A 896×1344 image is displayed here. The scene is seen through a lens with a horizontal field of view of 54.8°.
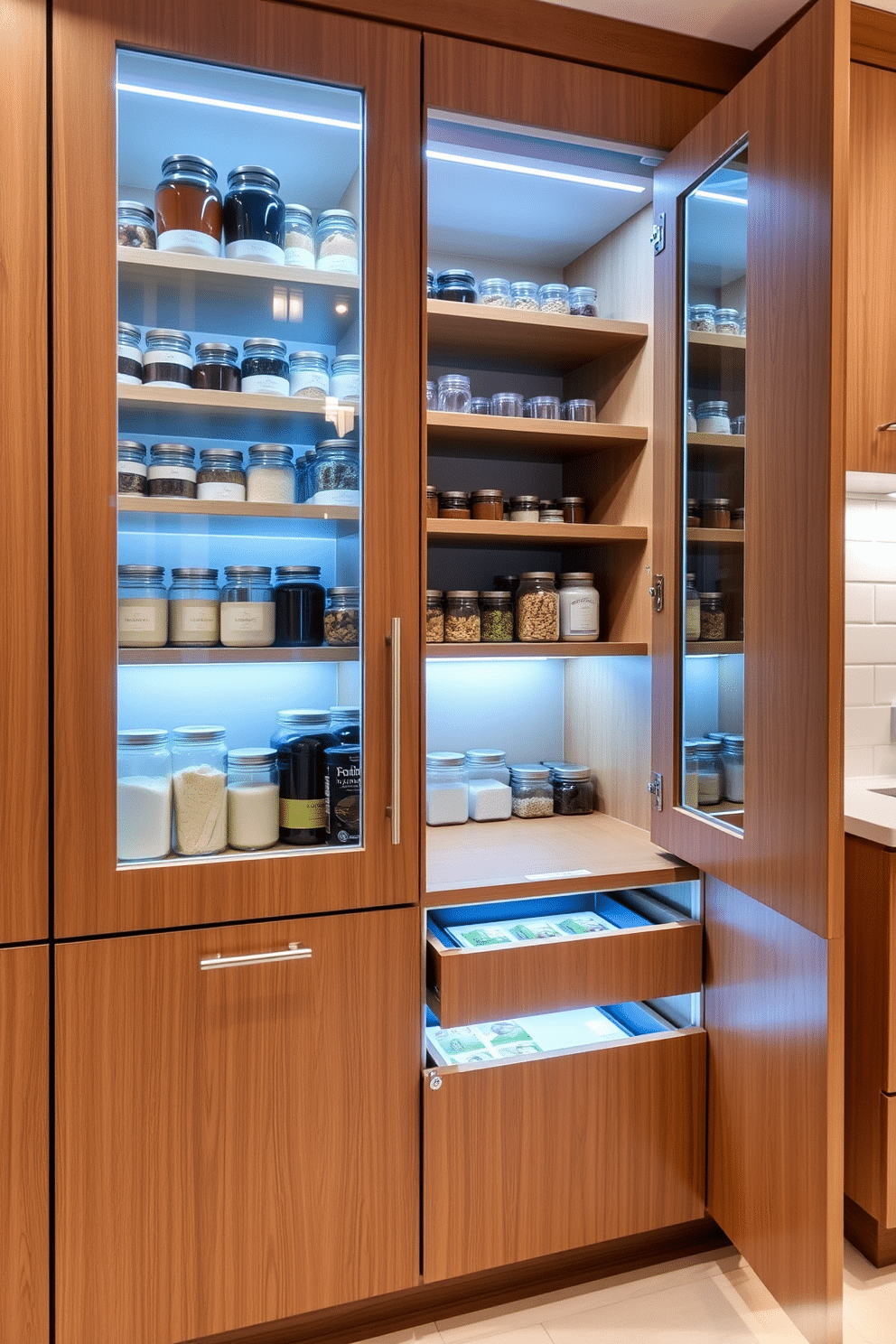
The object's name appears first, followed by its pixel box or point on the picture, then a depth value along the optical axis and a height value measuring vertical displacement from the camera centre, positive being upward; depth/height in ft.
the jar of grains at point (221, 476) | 4.77 +1.03
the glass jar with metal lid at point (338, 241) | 4.83 +2.36
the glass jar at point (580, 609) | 6.44 +0.40
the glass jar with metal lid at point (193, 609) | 4.70 +0.28
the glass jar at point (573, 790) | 6.95 -1.04
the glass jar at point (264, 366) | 4.86 +1.66
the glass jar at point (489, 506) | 6.19 +1.12
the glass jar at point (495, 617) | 6.30 +0.32
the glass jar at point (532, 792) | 6.90 -1.05
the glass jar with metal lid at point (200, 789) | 4.72 -0.71
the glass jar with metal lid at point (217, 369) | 4.75 +1.62
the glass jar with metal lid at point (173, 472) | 4.61 +1.01
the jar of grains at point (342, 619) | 4.88 +0.24
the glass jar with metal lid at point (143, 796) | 4.52 -0.72
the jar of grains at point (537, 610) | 6.35 +0.38
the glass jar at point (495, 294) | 6.16 +2.63
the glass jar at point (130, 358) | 4.46 +1.57
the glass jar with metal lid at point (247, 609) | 4.81 +0.29
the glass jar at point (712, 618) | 5.14 +0.27
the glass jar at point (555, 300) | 6.21 +2.61
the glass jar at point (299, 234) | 4.89 +2.42
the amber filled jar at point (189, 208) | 4.63 +2.46
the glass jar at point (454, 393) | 6.09 +1.89
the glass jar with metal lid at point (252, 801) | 4.83 -0.79
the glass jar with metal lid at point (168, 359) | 4.60 +1.62
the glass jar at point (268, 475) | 4.88 +1.05
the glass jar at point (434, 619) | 6.13 +0.30
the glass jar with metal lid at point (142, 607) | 4.49 +0.28
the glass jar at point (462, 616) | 6.18 +0.32
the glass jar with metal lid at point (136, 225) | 4.46 +2.27
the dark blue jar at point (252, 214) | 4.82 +2.50
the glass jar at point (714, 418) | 5.08 +1.47
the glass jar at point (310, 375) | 4.91 +1.63
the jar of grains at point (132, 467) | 4.46 +1.00
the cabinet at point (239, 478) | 4.34 +0.99
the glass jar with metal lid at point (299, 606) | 4.91 +0.31
